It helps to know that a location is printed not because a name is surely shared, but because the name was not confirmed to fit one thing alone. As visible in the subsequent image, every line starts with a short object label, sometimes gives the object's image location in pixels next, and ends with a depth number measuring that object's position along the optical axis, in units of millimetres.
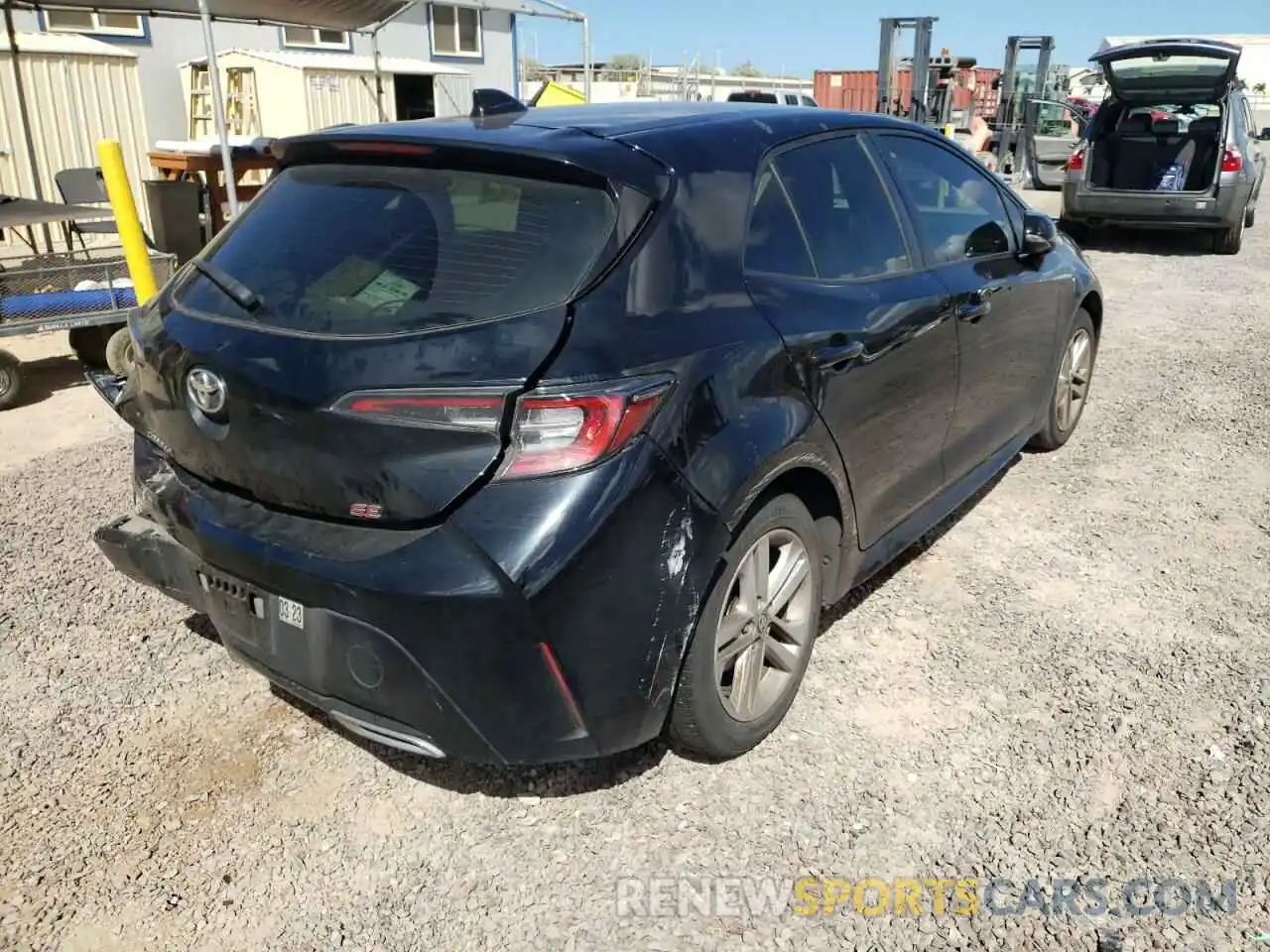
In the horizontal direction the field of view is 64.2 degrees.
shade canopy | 8320
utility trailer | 5922
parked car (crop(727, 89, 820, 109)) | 22814
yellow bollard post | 5855
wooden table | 9930
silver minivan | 10680
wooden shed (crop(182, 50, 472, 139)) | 16062
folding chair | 9031
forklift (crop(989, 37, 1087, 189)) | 16656
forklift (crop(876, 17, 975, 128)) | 18175
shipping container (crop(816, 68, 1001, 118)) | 33188
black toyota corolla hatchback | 2113
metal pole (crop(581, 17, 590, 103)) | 14869
